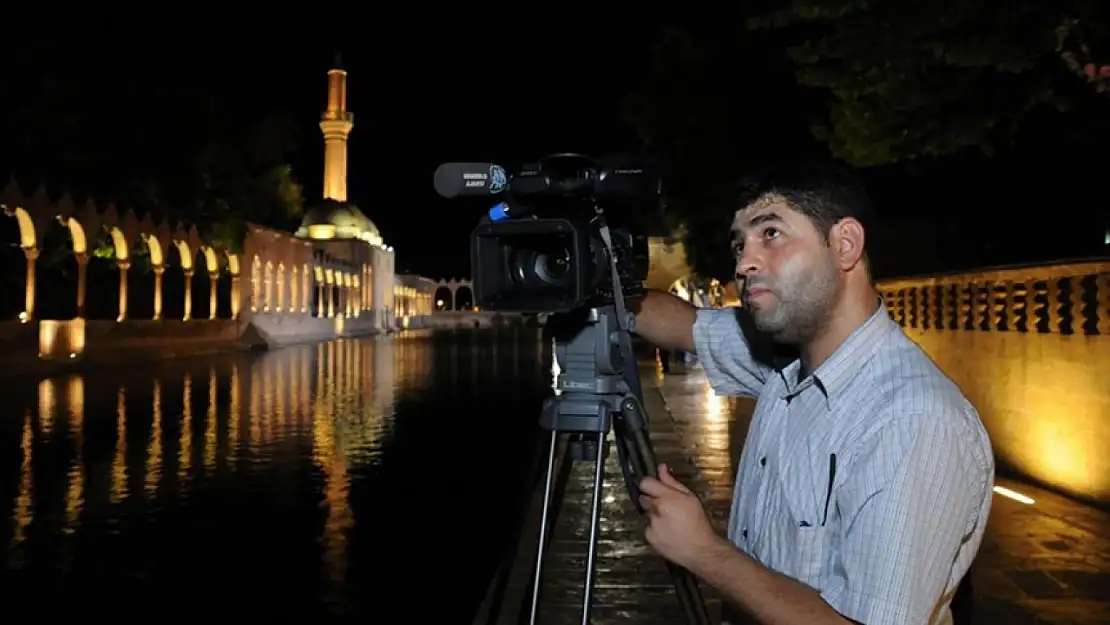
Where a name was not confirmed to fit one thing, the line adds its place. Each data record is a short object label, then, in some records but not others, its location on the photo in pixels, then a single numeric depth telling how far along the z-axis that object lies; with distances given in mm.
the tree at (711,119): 17594
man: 1459
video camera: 2213
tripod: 2340
